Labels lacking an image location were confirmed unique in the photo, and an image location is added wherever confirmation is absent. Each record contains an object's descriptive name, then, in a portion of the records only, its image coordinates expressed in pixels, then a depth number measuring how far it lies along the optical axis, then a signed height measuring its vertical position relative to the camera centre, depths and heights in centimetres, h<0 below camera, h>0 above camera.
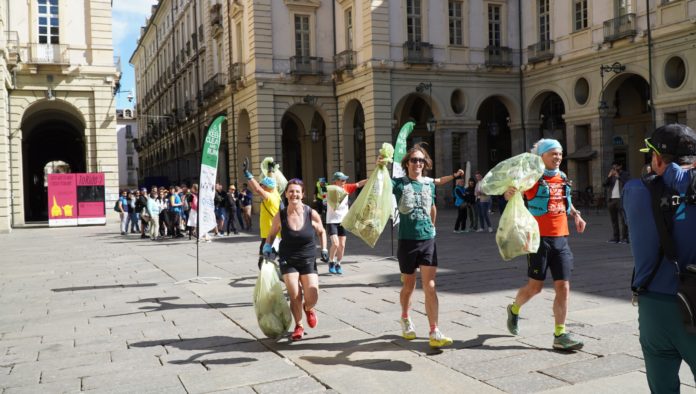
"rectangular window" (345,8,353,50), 3209 +819
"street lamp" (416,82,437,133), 2985 +467
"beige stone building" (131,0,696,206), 2591 +534
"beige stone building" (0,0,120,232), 2931 +604
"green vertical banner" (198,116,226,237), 1072 +41
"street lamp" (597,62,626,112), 2541 +468
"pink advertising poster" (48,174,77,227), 2825 +25
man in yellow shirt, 870 -4
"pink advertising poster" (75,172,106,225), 2911 +29
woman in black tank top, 636 -54
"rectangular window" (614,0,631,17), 2541 +710
